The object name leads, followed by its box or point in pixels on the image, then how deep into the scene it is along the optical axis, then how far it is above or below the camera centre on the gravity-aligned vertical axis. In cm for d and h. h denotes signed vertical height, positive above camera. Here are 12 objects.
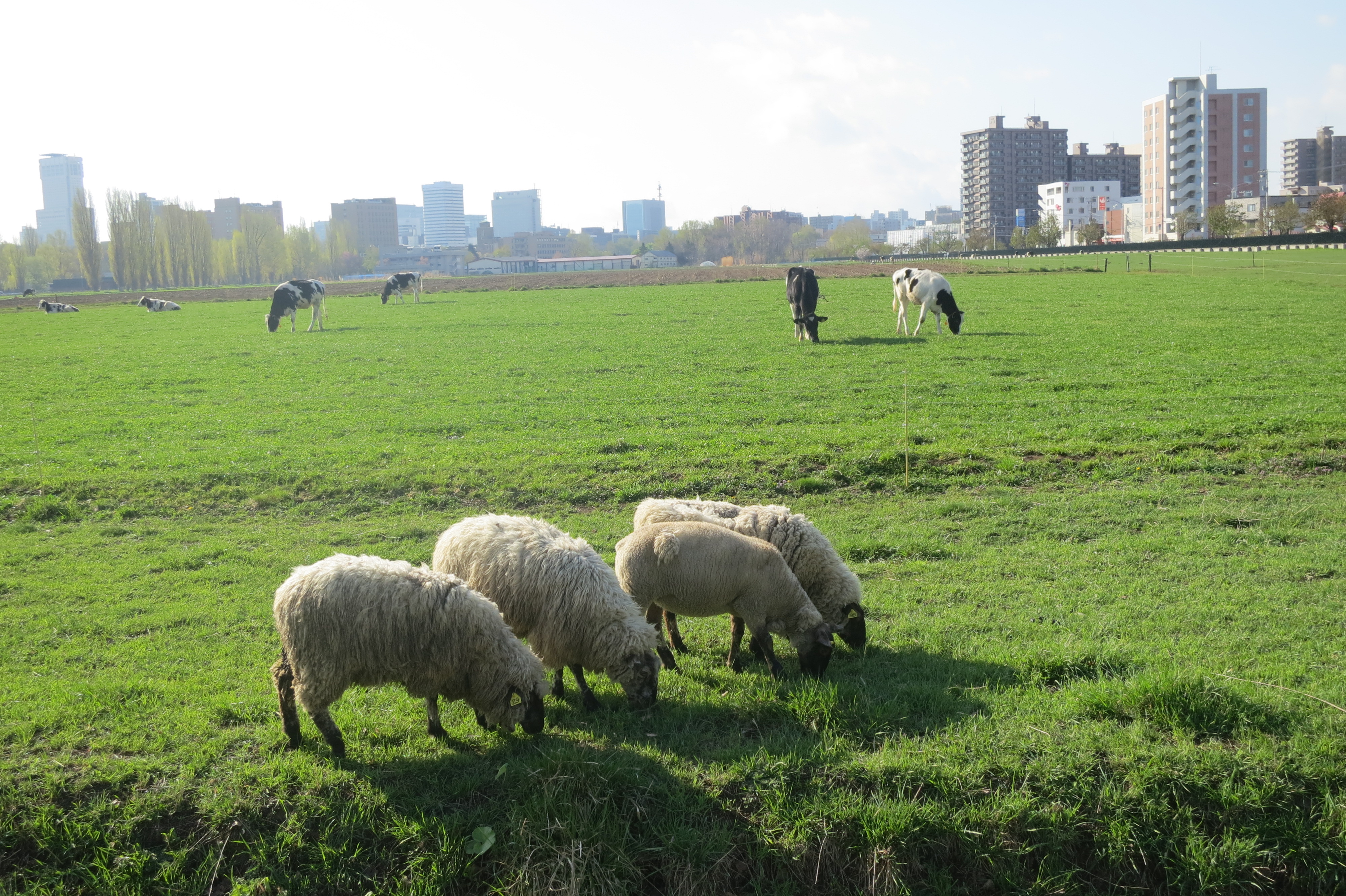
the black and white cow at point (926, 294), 3091 +40
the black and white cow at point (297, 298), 4169 +168
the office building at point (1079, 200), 18200 +1923
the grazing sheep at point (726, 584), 806 -230
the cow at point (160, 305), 5919 +235
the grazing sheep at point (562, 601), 747 -226
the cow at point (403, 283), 5959 +305
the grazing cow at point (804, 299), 2967 +42
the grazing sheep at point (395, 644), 680 -230
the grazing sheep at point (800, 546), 870 -225
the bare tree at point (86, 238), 11775 +1339
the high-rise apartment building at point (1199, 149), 14712 +2329
